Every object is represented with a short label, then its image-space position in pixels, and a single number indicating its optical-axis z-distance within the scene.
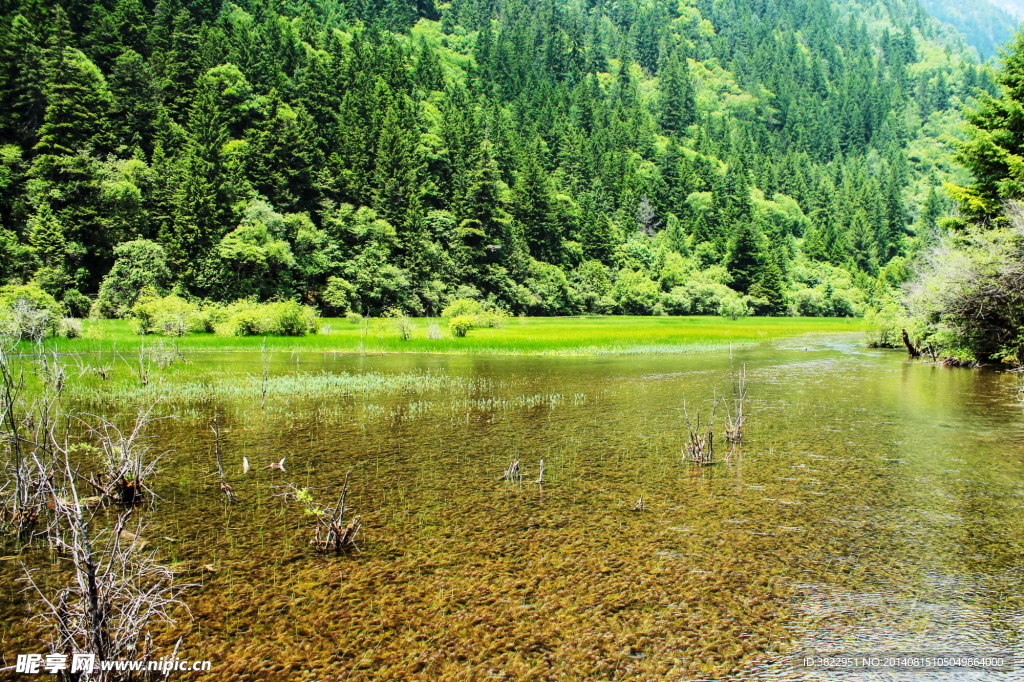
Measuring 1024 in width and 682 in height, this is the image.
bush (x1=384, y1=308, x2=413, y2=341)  50.34
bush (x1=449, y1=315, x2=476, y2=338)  53.06
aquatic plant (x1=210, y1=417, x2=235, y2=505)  11.55
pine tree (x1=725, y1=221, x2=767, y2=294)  118.06
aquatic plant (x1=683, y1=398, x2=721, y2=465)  14.27
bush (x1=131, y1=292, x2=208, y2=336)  48.62
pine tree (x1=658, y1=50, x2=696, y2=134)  177.25
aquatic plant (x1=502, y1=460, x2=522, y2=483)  13.04
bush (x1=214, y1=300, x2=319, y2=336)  50.19
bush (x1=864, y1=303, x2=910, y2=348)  47.20
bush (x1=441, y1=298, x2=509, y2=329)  65.38
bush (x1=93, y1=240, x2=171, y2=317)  60.50
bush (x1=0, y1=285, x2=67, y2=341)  35.41
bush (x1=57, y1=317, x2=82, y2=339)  43.69
